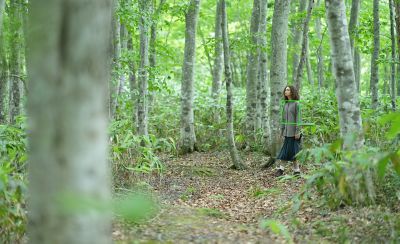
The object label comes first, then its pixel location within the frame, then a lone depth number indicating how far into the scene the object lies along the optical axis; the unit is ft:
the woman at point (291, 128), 35.86
